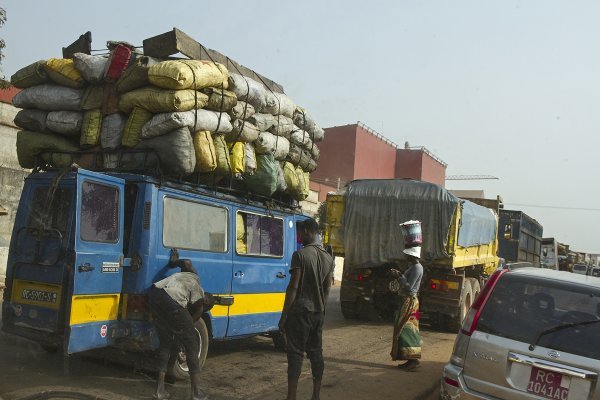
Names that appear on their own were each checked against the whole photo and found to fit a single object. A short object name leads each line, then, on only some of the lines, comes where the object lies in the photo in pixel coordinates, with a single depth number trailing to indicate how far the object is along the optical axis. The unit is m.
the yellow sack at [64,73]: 5.95
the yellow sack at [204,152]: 5.80
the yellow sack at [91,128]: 5.81
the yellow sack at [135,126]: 5.68
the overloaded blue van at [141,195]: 4.80
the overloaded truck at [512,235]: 19.25
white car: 3.79
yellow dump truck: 10.21
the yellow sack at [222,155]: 6.15
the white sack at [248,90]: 6.49
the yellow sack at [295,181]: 7.96
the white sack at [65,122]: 5.89
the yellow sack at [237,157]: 6.50
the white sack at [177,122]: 5.53
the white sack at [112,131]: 5.79
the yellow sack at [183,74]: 5.48
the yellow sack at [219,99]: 5.99
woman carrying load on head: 6.97
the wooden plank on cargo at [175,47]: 6.12
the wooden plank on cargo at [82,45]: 6.55
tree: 8.11
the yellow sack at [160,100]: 5.53
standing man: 4.98
